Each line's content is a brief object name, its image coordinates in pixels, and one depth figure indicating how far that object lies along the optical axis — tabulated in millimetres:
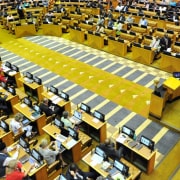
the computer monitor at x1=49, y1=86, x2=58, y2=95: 10352
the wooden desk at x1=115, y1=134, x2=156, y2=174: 7340
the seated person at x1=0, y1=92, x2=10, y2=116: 10039
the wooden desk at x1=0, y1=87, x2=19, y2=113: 10283
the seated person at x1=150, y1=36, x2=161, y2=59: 13727
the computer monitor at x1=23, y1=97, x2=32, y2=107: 9648
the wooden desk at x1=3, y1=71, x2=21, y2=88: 11992
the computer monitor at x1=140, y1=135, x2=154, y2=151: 7320
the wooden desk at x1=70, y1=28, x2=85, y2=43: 16531
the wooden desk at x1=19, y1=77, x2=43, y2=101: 11023
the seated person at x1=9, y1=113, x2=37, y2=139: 8406
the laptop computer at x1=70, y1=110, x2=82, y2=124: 8800
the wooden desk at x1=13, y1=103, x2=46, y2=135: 9033
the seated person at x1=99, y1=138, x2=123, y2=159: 7207
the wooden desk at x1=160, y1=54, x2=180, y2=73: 12541
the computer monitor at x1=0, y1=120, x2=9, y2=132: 8430
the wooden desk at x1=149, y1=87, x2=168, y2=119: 9375
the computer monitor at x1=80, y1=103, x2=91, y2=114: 9089
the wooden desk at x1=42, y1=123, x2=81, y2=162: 7825
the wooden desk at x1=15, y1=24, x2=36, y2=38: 17859
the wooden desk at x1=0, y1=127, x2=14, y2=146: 8297
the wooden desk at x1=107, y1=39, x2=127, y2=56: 14516
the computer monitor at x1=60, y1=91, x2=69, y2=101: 9967
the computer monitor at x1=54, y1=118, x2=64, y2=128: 8352
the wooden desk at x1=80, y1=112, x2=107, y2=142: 8539
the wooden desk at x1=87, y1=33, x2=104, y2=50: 15522
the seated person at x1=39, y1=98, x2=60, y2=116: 9394
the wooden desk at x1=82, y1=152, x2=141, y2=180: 6780
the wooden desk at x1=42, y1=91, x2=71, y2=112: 9758
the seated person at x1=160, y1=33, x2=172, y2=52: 13945
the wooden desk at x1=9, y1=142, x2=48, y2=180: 6907
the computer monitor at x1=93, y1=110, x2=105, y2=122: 8663
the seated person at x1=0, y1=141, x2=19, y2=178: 6519
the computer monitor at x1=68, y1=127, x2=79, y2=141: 7834
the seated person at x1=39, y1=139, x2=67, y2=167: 7121
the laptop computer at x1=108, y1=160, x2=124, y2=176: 6638
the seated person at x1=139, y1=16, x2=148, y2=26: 16628
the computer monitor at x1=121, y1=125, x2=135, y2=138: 7855
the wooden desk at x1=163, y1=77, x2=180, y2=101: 9594
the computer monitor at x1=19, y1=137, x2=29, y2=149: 7570
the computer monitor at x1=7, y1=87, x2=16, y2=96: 10508
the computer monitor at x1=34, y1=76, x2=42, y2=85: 11149
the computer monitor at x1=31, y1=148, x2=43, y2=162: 7012
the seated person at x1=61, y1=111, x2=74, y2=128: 8352
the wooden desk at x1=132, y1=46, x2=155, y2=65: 13531
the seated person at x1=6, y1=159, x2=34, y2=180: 6039
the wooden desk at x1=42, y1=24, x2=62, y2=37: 17828
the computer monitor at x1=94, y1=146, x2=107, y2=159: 7096
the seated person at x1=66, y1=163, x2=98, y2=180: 6492
